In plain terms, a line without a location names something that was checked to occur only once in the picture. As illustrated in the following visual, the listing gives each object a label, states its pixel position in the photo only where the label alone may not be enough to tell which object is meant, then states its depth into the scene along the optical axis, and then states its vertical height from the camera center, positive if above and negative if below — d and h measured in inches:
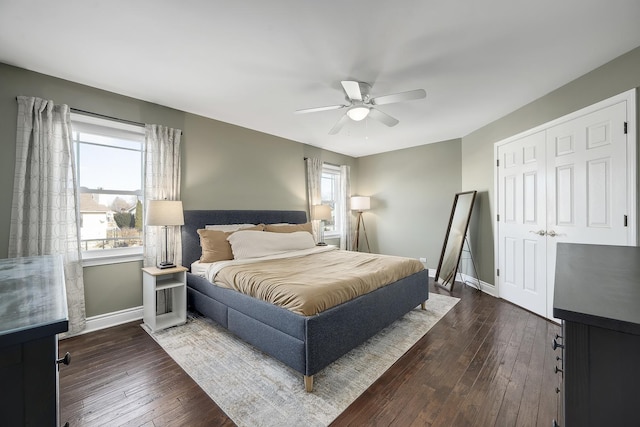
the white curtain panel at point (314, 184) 204.1 +20.8
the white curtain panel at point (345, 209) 236.2 +1.1
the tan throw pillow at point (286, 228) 158.1 -10.9
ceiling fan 92.7 +42.1
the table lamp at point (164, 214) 113.0 -1.1
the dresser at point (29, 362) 24.2 -14.7
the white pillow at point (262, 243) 130.0 -17.5
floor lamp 231.6 +5.4
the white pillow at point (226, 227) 143.9 -9.0
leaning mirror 178.1 -22.0
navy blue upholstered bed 75.0 -37.9
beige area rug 66.7 -51.4
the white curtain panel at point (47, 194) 95.8 +6.9
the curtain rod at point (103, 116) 107.8 +42.2
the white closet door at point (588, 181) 93.6 +11.1
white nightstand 110.8 -37.6
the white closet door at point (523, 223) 125.6 -7.4
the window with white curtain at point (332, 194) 233.5 +14.9
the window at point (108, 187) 114.1 +11.6
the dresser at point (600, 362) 25.4 -15.6
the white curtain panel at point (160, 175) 125.3 +18.0
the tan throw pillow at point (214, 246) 127.6 -17.6
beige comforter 80.0 -25.0
